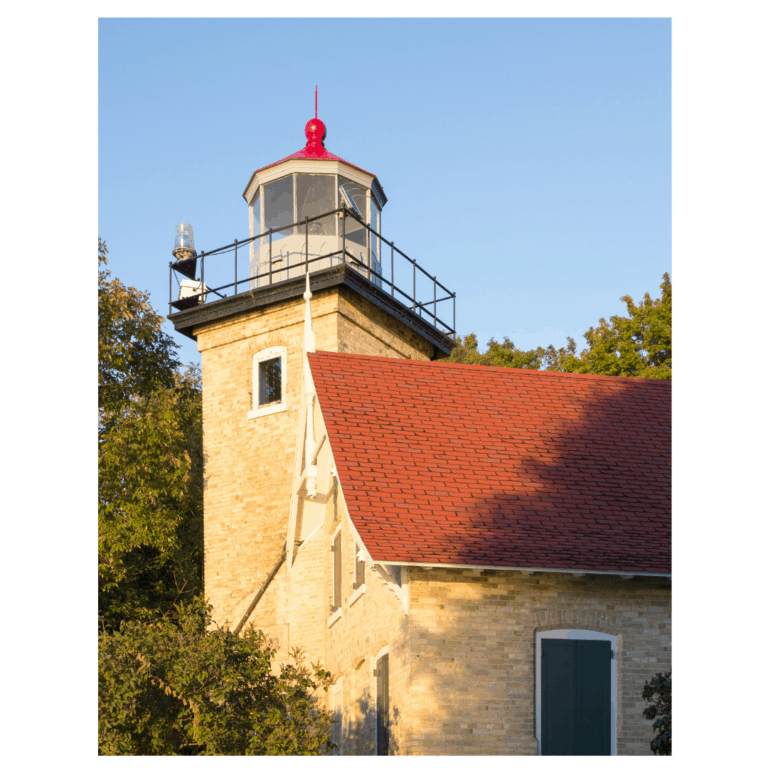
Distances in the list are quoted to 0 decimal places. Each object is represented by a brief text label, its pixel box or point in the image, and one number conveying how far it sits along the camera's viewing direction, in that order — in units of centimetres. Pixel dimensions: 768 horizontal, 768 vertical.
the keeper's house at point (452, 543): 1331
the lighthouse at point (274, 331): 2353
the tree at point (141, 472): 2434
